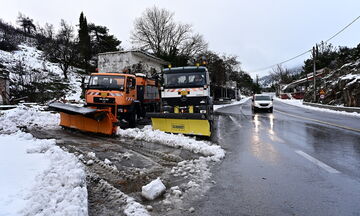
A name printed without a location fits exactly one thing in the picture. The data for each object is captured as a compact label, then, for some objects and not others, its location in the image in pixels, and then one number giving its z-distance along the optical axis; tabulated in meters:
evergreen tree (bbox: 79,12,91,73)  38.28
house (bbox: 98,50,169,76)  29.66
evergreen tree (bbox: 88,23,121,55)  45.09
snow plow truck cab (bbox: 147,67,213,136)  8.89
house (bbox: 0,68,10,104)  18.55
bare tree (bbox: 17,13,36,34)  51.56
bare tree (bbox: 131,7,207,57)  44.72
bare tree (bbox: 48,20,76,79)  32.12
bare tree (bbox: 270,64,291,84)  88.69
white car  20.50
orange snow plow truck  8.93
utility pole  30.92
